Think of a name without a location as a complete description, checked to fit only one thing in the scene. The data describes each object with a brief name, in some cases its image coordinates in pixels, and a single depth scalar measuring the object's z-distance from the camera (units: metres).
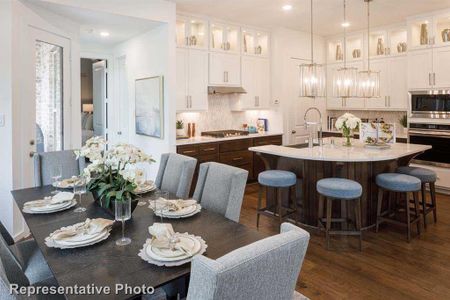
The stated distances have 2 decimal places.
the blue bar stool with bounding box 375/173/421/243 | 3.48
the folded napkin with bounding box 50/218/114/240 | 1.71
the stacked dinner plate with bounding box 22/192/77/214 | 2.15
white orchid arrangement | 1.90
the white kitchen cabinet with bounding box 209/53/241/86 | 5.67
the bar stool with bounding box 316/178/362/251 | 3.25
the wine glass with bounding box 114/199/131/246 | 1.75
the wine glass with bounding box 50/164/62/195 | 2.42
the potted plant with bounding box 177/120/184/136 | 5.57
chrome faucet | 4.28
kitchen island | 3.65
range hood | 5.62
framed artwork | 4.94
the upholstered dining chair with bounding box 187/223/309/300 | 0.96
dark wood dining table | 1.35
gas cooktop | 5.91
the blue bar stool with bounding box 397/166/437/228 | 3.91
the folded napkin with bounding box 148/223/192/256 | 1.55
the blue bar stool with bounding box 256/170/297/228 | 3.65
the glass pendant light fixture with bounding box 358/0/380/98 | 4.46
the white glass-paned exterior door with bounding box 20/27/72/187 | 3.70
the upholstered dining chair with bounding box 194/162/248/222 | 2.21
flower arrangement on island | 4.22
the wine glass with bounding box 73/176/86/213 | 2.38
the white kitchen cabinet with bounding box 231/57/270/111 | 6.20
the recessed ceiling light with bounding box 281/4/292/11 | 4.99
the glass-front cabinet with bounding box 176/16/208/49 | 5.27
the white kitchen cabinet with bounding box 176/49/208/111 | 5.24
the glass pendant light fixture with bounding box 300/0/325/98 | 4.29
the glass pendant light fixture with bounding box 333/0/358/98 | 4.49
